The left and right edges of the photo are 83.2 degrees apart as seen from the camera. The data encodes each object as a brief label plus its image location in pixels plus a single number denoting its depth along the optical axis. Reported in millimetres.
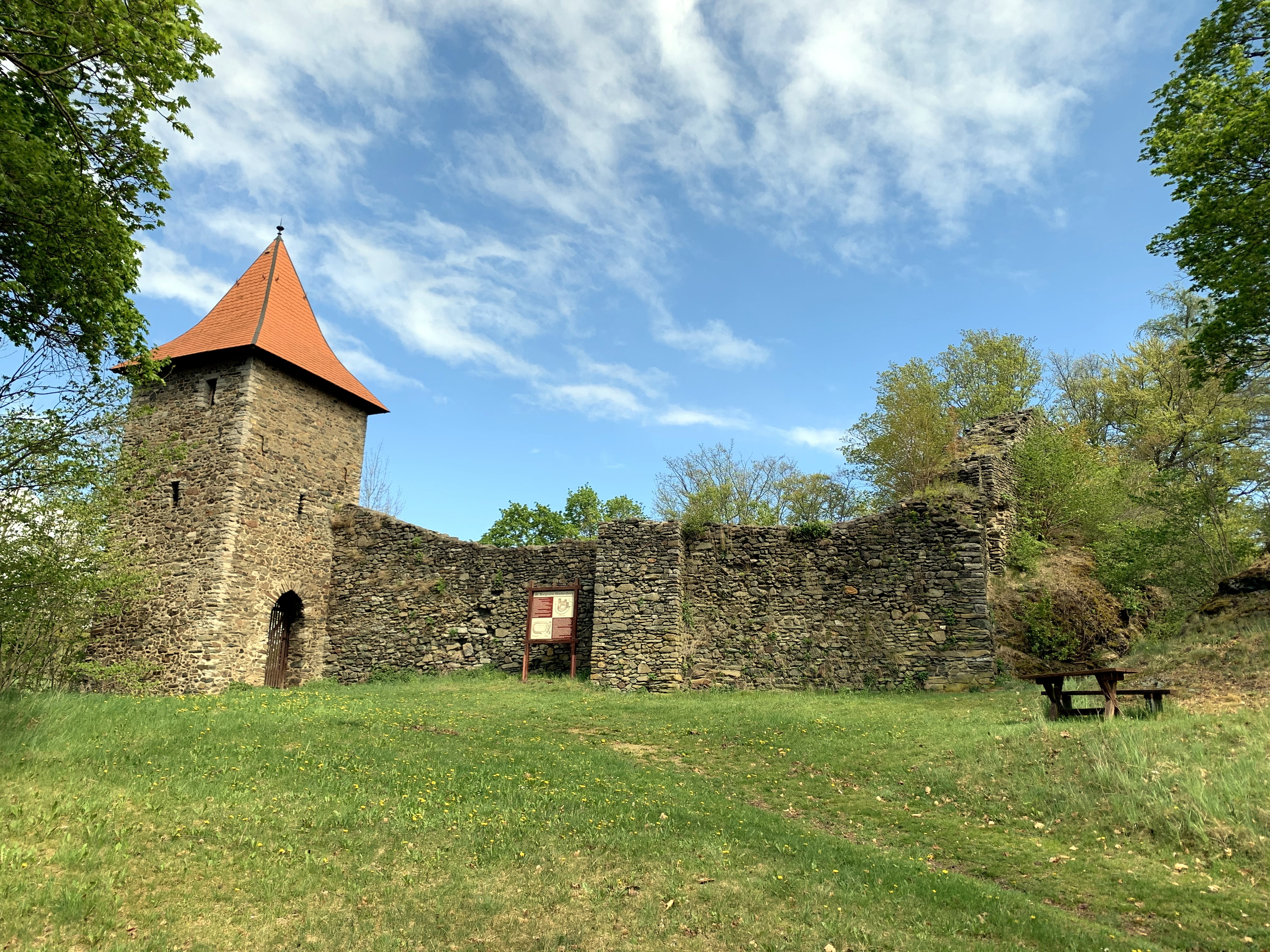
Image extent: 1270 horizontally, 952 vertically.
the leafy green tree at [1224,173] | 10047
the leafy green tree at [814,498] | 28688
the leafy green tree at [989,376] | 25234
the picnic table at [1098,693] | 8555
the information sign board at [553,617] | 16125
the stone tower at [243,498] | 15867
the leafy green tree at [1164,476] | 14680
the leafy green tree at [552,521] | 32125
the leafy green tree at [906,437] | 20703
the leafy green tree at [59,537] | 9414
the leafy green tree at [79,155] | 6820
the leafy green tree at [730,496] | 28719
